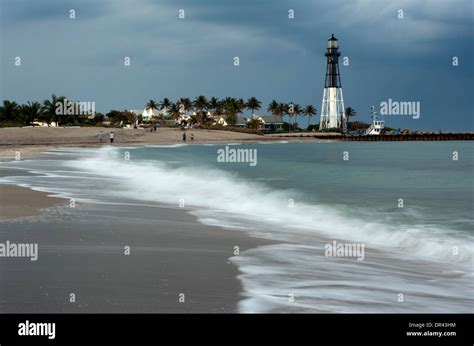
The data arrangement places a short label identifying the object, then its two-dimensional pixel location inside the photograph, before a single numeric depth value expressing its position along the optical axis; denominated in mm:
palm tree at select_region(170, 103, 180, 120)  160712
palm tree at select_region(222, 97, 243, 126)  159750
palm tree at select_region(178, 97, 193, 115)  158500
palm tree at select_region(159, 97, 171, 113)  166362
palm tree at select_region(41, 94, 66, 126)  111375
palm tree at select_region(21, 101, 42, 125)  109688
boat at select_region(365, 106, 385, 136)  158500
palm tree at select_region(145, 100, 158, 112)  170100
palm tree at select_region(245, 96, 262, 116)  171875
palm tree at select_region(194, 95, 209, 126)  156625
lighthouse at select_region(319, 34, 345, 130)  143250
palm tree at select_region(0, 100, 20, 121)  109281
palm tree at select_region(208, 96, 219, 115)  161000
